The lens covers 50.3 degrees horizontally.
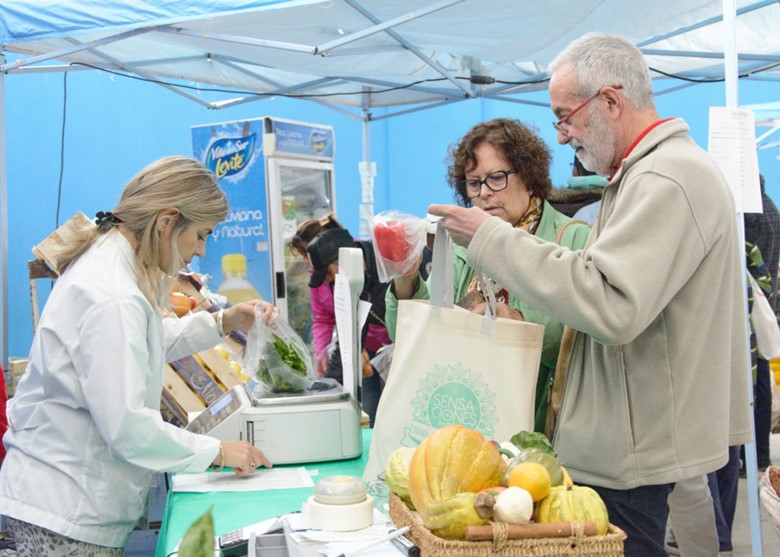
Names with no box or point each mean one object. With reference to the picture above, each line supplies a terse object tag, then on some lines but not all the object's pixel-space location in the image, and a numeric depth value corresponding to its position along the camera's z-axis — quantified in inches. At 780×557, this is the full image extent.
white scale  86.5
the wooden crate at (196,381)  108.7
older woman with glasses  85.7
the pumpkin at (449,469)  45.6
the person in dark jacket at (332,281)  164.6
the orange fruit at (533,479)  44.5
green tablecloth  69.1
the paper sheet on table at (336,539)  48.0
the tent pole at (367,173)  267.0
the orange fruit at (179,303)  129.0
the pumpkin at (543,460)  47.2
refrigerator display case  227.5
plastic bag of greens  92.7
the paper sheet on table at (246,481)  79.9
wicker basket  42.8
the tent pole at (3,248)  165.9
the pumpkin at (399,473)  50.7
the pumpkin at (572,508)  44.1
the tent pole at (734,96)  96.7
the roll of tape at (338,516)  51.2
